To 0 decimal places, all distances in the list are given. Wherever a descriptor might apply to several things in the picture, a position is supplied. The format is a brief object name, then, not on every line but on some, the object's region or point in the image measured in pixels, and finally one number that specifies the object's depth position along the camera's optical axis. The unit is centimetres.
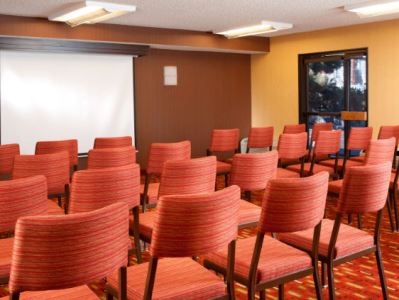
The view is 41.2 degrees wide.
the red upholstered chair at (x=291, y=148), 618
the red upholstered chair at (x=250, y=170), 423
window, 962
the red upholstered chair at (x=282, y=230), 277
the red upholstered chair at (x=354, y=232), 316
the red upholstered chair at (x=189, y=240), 231
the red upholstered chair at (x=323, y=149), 638
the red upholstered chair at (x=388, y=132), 691
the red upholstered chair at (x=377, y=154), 518
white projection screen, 838
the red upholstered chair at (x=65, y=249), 193
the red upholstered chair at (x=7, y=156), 552
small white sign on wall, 1024
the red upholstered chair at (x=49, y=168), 432
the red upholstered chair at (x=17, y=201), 293
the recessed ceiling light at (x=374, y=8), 729
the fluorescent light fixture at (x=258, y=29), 883
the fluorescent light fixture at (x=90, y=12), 691
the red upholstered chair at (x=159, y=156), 515
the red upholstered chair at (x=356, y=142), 666
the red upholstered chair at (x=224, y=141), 687
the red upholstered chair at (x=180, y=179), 373
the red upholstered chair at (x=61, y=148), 587
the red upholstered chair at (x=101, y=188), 325
